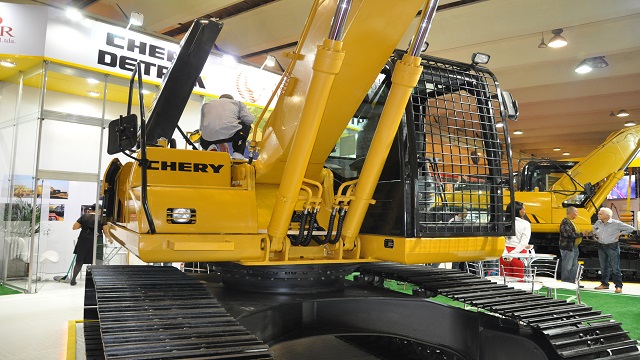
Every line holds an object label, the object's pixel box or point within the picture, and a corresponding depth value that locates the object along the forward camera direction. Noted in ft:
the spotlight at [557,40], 31.17
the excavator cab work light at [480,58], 11.72
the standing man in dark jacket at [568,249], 33.71
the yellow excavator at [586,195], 40.45
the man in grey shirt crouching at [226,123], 14.01
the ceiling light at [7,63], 28.48
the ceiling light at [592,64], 36.58
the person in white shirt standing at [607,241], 33.04
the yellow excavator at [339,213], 9.07
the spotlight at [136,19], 28.91
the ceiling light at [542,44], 32.68
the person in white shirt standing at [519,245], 25.50
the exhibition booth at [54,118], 27.45
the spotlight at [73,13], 27.63
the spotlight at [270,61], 36.29
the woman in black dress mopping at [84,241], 29.27
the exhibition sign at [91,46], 27.22
